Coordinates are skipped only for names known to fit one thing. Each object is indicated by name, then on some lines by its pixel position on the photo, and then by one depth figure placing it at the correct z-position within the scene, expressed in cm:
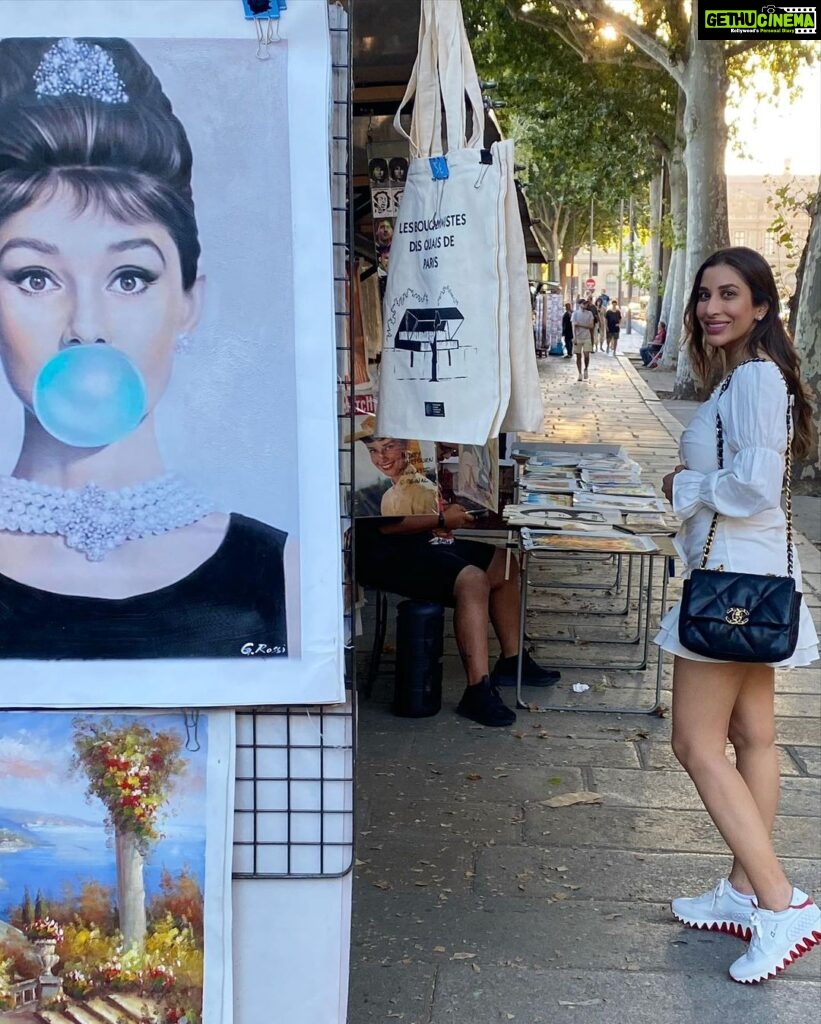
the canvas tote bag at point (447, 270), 257
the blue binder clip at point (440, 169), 262
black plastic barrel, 500
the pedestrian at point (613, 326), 4028
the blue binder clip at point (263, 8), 194
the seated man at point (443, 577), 498
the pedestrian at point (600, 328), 3912
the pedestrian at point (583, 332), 2680
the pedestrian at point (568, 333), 3768
